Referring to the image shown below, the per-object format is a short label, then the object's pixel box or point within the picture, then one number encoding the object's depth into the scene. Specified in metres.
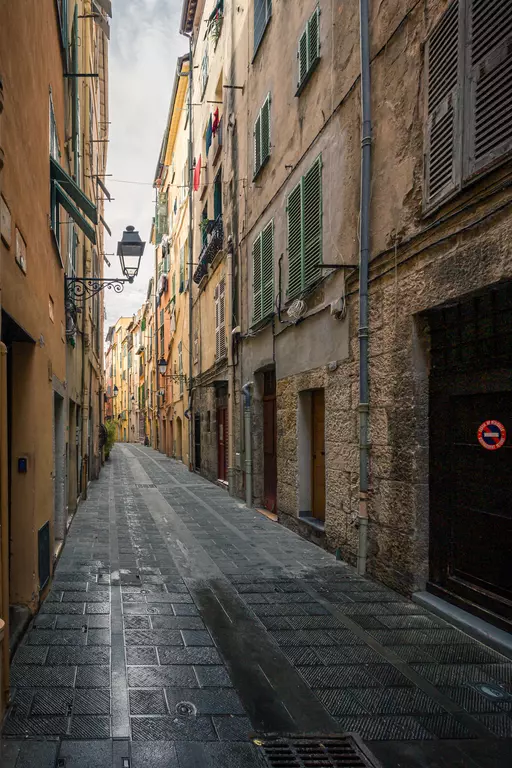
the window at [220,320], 17.22
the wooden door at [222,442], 17.98
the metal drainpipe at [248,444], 13.50
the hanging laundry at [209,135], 19.17
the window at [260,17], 11.97
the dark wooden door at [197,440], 22.73
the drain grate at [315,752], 3.38
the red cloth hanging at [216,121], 17.88
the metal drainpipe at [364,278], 7.25
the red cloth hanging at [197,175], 21.35
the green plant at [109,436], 28.08
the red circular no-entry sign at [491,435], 5.31
